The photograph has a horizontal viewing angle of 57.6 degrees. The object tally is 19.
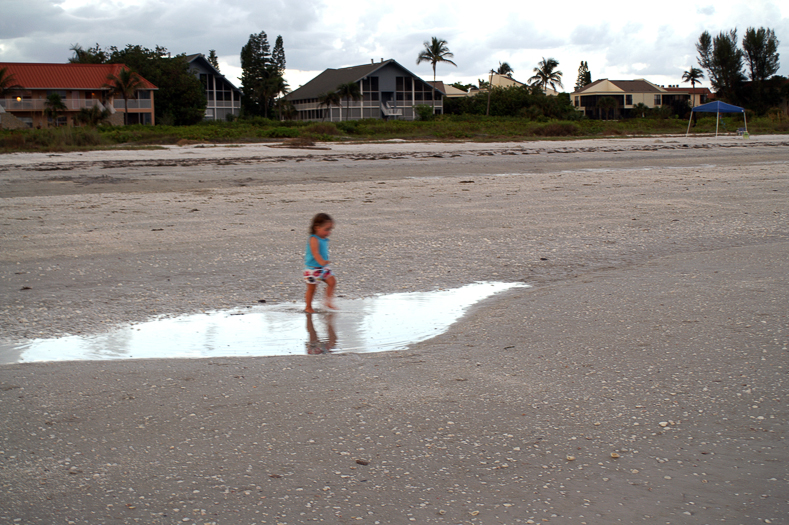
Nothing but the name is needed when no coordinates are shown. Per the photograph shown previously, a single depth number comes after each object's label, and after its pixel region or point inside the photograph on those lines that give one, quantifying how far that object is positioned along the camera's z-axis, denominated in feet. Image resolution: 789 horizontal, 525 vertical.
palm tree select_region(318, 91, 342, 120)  244.63
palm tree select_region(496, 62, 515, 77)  489.67
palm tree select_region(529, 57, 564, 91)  311.68
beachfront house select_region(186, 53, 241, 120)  242.58
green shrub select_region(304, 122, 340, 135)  166.14
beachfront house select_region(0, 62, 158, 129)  190.49
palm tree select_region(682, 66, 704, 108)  377.19
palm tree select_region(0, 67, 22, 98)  184.24
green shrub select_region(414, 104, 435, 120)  236.63
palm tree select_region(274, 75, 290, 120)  268.21
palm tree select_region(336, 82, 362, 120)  243.40
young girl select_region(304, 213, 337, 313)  20.12
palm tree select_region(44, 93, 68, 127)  186.92
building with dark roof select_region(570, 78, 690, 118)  377.91
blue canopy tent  156.04
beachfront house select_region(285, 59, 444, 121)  252.21
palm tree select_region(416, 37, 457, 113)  276.82
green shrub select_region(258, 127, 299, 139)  155.63
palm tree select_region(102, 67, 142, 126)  190.70
